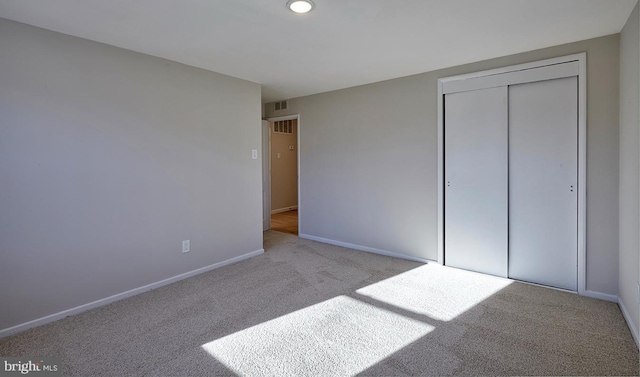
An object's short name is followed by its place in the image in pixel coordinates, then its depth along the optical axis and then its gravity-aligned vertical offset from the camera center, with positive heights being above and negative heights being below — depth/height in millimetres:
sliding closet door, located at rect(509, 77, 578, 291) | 2900 -43
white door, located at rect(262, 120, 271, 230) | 5465 +76
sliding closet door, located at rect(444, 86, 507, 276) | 3260 -21
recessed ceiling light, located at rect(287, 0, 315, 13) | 2059 +1150
